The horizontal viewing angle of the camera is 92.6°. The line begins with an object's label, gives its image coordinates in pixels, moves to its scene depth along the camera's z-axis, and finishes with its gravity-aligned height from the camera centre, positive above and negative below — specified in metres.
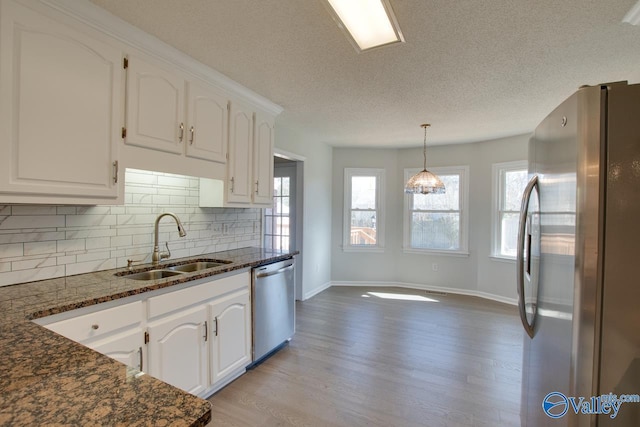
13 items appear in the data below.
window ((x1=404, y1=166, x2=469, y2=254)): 5.11 -0.07
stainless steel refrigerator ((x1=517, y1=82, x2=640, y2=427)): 0.95 -0.14
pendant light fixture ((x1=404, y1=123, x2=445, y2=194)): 3.94 +0.37
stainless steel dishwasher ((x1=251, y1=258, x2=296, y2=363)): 2.62 -0.88
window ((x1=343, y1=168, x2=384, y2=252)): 5.49 +0.03
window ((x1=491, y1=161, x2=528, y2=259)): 4.54 +0.15
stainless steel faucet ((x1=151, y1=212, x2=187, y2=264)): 2.29 -0.27
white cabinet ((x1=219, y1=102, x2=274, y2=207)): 2.73 +0.49
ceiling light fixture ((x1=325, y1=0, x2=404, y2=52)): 1.42 +0.98
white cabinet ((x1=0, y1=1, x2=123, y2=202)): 1.41 +0.51
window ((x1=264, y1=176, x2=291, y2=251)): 4.75 -0.11
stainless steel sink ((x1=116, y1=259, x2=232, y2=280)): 2.14 -0.48
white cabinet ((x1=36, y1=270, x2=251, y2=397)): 1.53 -0.75
